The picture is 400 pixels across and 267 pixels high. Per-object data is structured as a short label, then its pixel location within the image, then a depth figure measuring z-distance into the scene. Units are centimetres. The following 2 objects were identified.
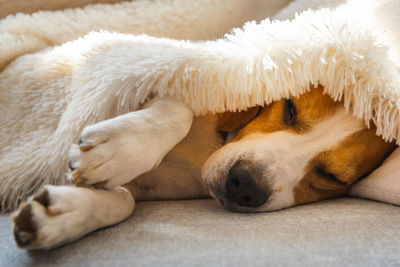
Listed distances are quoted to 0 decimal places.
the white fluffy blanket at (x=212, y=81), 67
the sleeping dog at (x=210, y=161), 60
